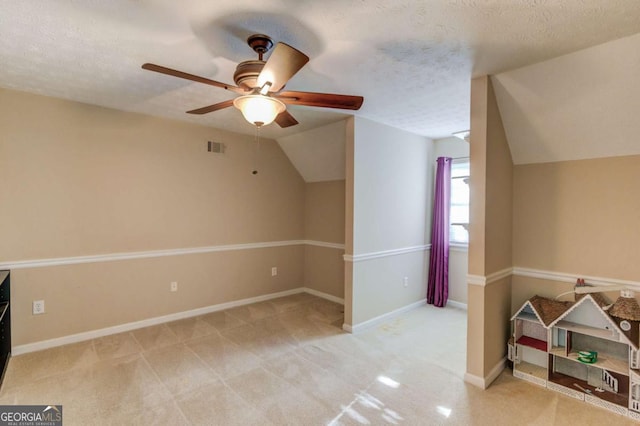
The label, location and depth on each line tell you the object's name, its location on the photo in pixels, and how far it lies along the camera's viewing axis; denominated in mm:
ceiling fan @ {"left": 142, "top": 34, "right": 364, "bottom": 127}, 1574
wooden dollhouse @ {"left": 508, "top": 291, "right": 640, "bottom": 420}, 2227
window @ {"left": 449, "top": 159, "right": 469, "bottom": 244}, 4457
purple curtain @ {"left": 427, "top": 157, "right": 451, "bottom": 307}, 4441
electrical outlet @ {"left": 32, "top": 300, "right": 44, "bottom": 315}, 3025
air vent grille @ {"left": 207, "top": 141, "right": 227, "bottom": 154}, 4137
